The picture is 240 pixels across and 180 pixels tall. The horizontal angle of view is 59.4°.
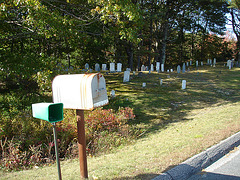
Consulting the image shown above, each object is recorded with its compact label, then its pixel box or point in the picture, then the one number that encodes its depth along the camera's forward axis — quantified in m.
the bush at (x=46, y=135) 5.07
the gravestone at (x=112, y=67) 18.47
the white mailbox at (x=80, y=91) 3.26
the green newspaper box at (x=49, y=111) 2.83
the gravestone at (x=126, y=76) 15.47
